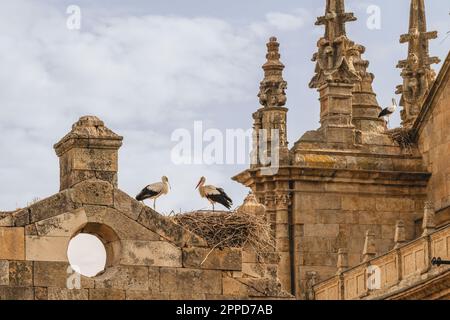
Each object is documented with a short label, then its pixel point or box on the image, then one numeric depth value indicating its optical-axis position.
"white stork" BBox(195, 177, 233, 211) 41.69
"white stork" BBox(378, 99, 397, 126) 57.56
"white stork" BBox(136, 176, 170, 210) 39.28
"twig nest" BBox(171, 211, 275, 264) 38.25
